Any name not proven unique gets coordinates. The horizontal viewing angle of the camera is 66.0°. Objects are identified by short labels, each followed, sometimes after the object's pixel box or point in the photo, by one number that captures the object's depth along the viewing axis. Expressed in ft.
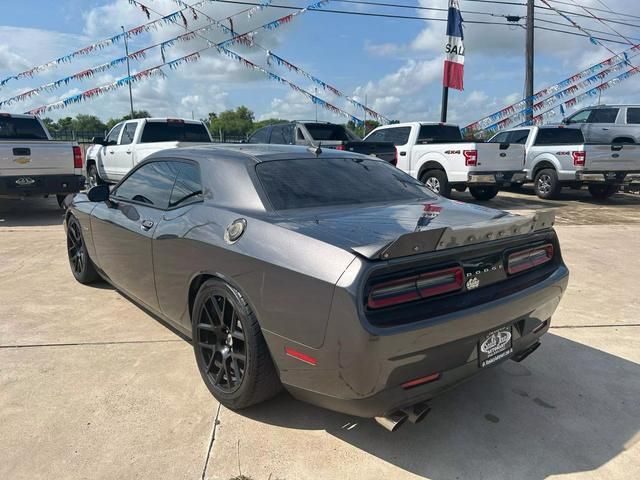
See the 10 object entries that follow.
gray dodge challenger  7.04
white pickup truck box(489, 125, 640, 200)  39.40
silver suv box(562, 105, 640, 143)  46.57
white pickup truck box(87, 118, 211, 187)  37.09
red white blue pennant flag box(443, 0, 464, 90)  52.44
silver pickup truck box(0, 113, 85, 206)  28.09
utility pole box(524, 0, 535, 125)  64.49
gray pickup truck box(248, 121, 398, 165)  33.58
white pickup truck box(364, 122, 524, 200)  35.45
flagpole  54.32
